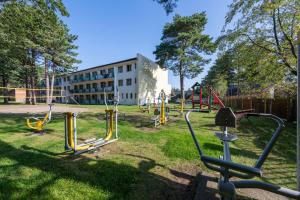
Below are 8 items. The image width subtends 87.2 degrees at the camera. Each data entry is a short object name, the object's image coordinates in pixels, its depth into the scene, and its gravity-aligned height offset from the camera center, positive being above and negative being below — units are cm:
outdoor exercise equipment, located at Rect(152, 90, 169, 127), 857 -108
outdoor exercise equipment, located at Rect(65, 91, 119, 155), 394 -105
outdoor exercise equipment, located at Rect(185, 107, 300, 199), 103 -60
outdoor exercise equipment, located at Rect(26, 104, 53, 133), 612 -110
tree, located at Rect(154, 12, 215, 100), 2477 +854
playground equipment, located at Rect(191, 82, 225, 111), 1071 +43
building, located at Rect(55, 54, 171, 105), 2972 +363
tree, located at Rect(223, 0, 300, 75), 771 +387
